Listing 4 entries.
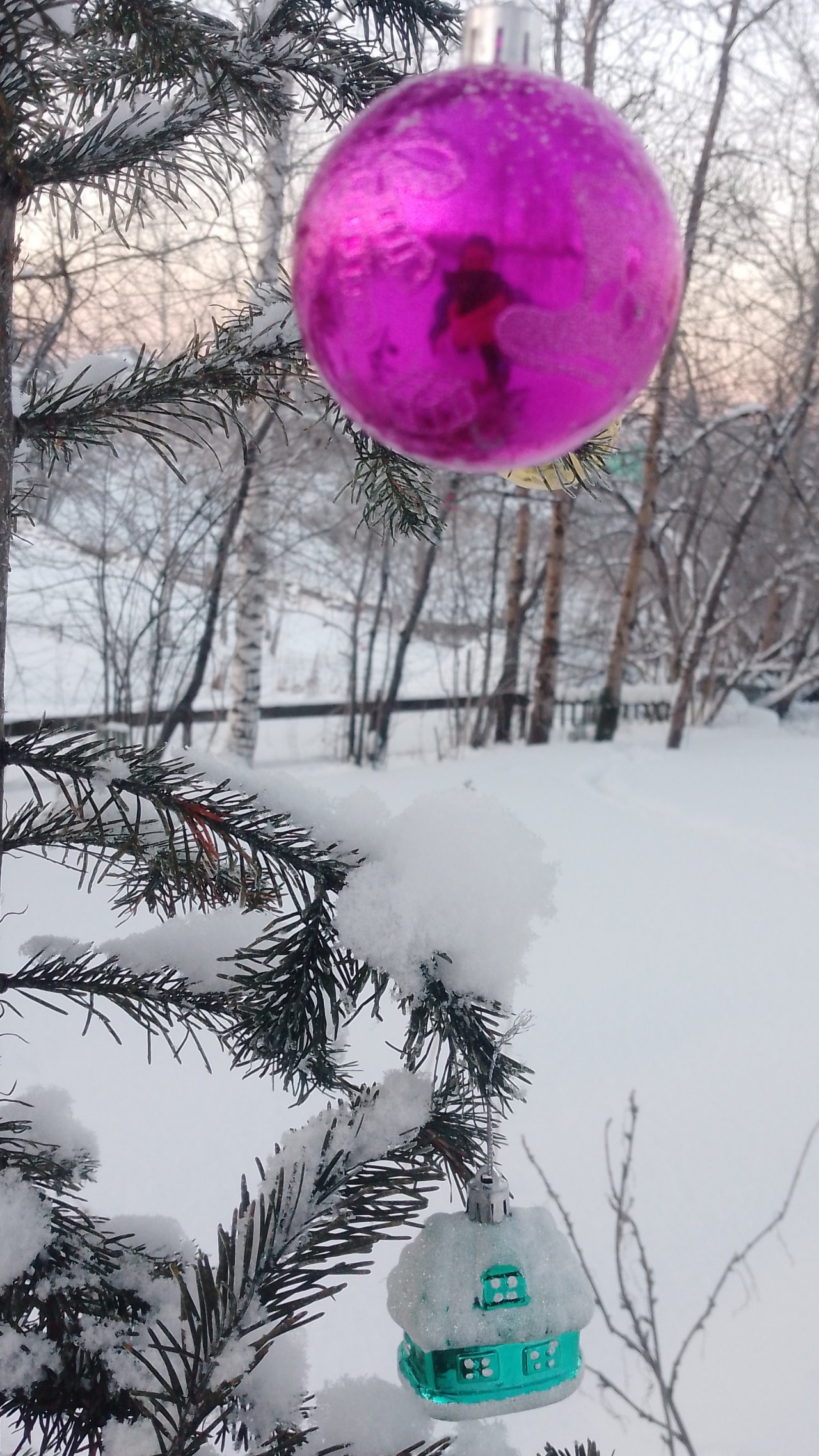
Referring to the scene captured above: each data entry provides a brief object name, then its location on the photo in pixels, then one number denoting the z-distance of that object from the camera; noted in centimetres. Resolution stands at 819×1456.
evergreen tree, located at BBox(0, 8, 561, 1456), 23
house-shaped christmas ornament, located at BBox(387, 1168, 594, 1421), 25
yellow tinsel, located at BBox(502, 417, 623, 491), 27
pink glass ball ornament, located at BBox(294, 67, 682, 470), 16
